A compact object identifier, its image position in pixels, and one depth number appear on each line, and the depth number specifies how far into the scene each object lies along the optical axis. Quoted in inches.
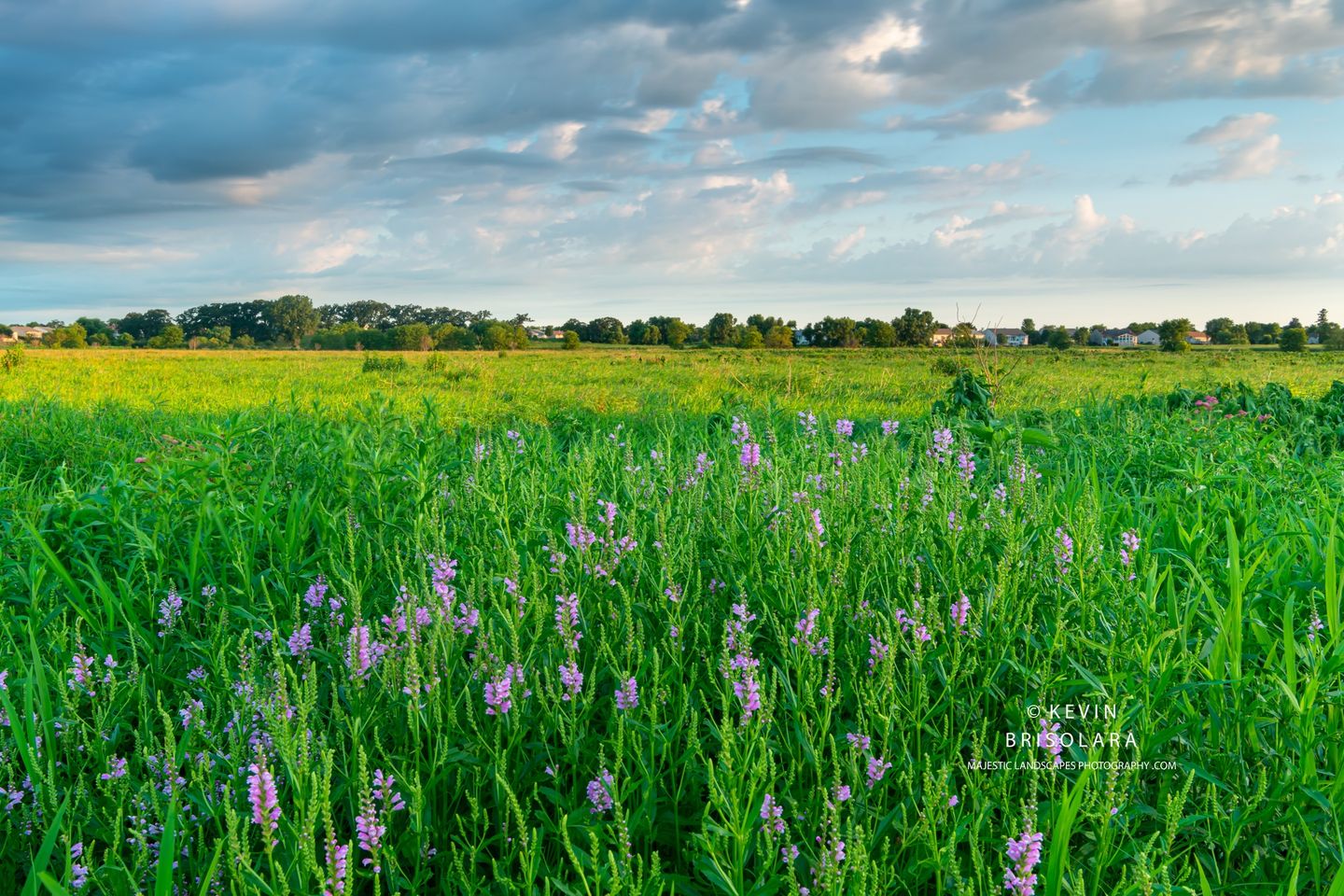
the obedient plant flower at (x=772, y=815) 79.1
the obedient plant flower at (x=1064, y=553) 123.3
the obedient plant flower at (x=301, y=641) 121.1
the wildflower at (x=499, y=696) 95.4
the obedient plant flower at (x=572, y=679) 96.0
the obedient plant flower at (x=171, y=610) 146.9
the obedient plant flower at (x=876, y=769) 91.6
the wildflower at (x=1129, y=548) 128.1
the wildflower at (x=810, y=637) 102.4
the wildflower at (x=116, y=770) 97.8
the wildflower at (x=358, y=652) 100.9
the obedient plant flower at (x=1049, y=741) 90.4
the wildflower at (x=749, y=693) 86.4
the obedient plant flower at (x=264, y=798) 70.3
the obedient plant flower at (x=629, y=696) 97.6
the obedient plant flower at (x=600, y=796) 87.0
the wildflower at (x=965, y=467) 166.2
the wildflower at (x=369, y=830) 77.7
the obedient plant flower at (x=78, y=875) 81.4
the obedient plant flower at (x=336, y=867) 70.0
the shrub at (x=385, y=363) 930.9
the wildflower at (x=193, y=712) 102.2
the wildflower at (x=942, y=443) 188.7
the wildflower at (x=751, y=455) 160.9
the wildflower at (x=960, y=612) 109.5
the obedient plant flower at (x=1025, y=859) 70.5
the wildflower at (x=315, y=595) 139.6
